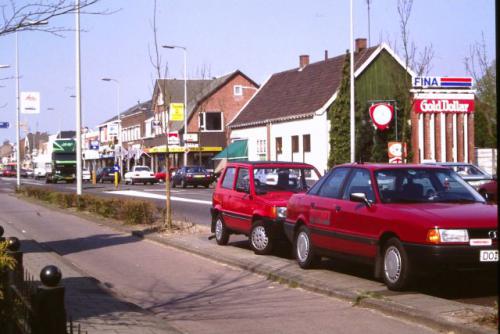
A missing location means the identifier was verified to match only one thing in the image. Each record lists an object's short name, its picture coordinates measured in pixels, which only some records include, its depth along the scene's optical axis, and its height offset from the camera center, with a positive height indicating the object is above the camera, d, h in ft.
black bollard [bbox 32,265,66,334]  17.11 -3.11
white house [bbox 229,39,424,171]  155.22 +13.48
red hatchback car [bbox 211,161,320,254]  42.83 -1.92
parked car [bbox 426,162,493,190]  84.23 -0.99
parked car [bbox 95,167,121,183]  237.41 -1.98
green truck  227.61 +3.08
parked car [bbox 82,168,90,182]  259.19 -2.42
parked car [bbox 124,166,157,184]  204.64 -2.06
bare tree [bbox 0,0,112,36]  24.19 +4.66
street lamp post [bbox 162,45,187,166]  169.82 +11.75
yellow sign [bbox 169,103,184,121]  166.85 +12.68
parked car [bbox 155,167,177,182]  226.54 -2.34
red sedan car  28.19 -2.27
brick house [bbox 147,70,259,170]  234.17 +17.58
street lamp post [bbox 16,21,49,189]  153.11 +6.81
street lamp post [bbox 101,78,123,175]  227.90 +8.20
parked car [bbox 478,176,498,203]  74.85 -2.28
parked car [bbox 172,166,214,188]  171.42 -1.97
